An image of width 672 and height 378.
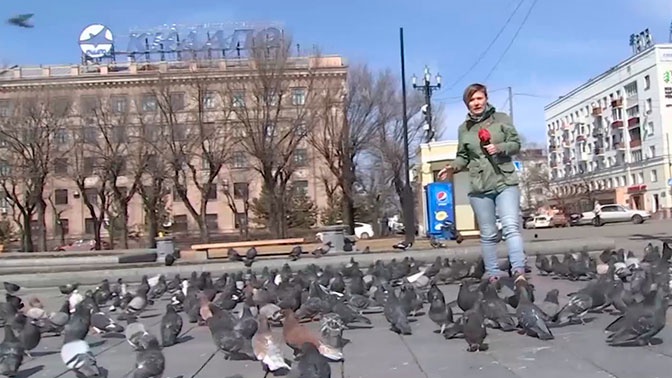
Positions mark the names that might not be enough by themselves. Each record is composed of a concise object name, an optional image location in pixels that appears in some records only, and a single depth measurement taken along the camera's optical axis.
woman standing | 6.97
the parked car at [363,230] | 49.88
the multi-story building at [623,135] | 73.88
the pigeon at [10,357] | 5.08
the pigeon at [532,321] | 5.41
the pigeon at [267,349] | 4.64
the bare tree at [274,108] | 37.72
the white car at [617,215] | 50.24
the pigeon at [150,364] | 4.30
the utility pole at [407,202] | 25.55
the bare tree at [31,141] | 40.88
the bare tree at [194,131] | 39.84
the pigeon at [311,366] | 3.98
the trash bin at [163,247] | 22.11
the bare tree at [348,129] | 40.69
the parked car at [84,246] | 48.38
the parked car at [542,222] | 54.00
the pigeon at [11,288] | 10.48
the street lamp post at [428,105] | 42.12
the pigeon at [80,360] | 4.66
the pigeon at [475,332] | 5.16
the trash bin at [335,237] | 20.19
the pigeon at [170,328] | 6.14
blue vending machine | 25.44
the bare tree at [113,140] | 42.66
